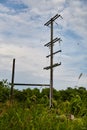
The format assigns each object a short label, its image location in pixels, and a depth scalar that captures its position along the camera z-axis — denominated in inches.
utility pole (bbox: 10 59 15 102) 370.3
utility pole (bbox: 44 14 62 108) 397.6
